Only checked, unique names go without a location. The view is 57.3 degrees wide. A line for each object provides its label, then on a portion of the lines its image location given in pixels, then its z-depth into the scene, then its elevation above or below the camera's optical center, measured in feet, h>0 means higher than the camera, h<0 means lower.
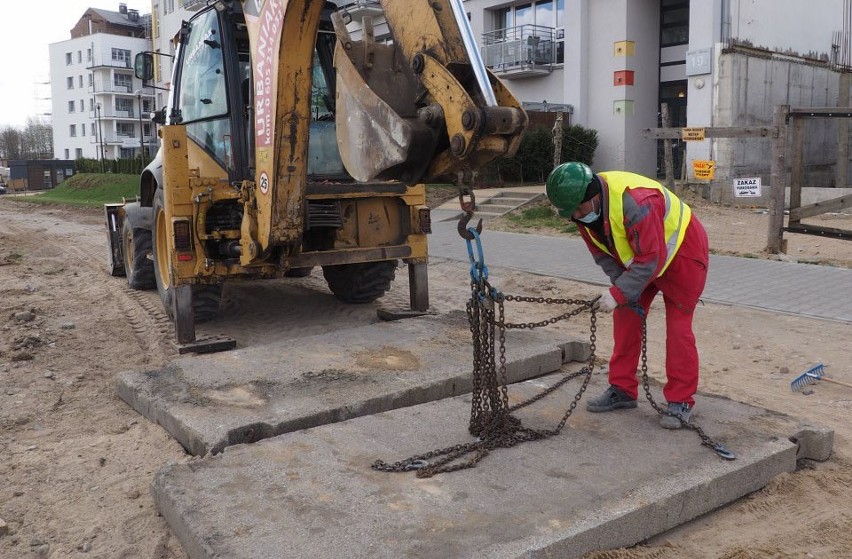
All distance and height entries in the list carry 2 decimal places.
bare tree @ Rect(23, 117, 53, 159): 310.12 +23.97
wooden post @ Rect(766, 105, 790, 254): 35.86 +0.06
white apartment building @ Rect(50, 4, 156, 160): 252.83 +36.42
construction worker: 13.24 -1.10
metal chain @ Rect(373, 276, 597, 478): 12.75 -3.98
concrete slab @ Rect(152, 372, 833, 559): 10.32 -4.49
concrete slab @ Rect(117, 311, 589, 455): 14.67 -4.03
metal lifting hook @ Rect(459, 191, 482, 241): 12.42 -0.38
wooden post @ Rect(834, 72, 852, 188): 58.54 +2.20
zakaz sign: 39.63 -0.21
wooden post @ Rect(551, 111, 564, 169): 50.37 +3.21
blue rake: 18.15 -4.57
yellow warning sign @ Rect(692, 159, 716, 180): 44.01 +0.89
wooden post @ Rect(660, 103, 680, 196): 45.03 +1.14
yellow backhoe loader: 12.21 +0.95
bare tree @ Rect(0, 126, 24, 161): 296.71 +20.60
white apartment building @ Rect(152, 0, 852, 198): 68.54 +12.16
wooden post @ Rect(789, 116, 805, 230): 34.54 +0.84
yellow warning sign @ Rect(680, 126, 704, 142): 40.16 +2.61
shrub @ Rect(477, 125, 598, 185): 72.79 +2.54
